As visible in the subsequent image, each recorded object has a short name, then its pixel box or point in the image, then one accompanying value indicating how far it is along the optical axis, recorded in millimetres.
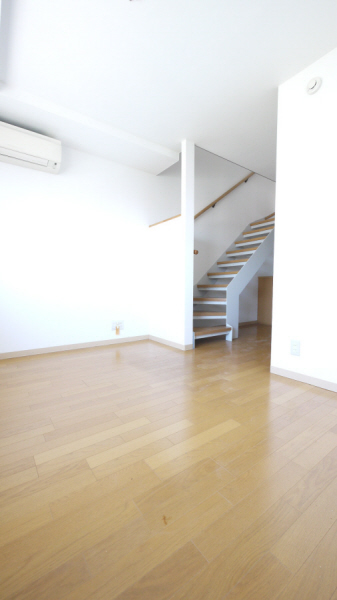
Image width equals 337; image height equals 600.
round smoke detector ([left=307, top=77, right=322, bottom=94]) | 1883
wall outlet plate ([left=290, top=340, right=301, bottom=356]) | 2076
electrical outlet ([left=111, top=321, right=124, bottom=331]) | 3357
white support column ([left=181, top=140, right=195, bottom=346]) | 2953
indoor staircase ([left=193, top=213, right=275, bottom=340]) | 3564
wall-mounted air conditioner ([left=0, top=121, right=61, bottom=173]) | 2355
